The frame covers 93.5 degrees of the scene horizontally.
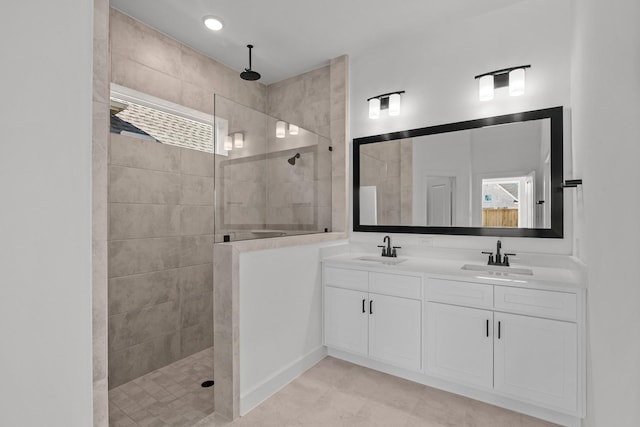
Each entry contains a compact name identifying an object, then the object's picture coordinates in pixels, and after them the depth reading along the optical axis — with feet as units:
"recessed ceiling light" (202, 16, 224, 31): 8.13
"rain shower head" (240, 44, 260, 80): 10.21
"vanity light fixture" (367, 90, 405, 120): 9.41
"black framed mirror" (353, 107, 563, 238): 7.37
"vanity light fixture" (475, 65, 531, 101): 7.52
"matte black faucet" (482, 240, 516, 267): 7.53
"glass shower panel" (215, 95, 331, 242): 6.43
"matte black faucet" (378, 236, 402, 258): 9.26
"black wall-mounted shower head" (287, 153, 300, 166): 8.31
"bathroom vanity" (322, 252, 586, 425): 5.83
